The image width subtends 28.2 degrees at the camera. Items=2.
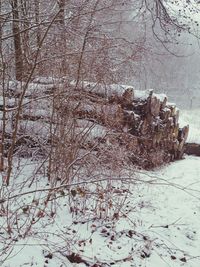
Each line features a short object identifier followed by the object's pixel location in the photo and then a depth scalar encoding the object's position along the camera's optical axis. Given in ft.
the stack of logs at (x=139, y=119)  20.03
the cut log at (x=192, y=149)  36.68
